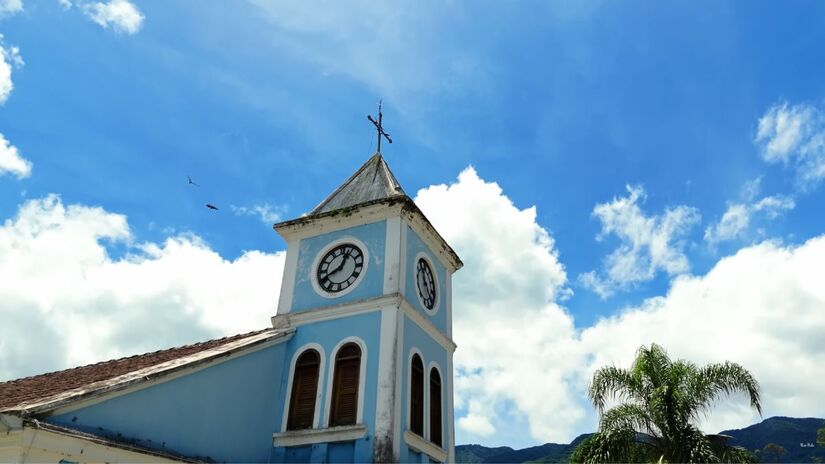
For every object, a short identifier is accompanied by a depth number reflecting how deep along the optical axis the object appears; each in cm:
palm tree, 1706
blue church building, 983
